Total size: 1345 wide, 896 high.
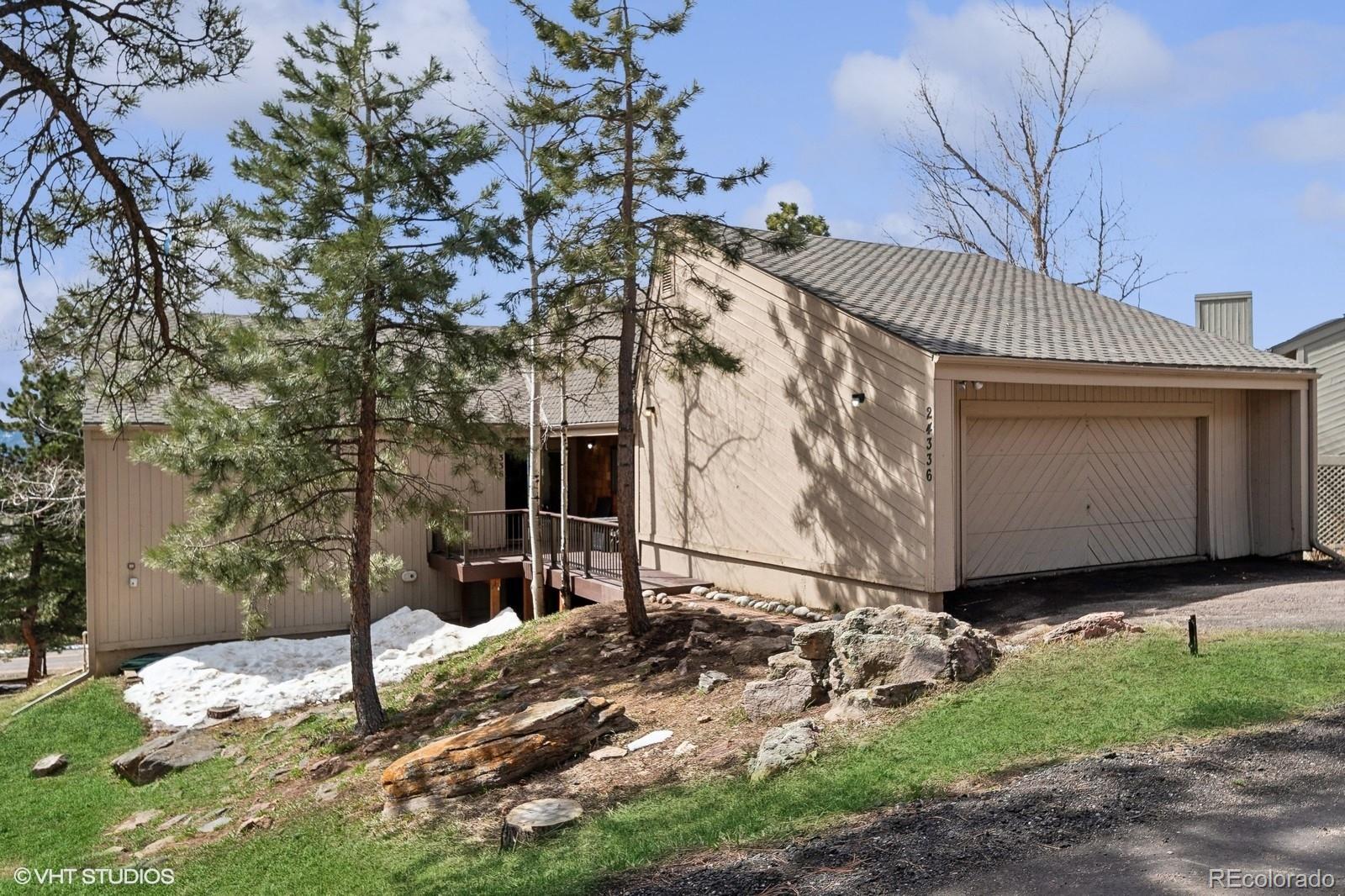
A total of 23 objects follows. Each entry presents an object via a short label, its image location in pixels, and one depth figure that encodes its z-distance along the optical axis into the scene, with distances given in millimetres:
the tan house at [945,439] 10812
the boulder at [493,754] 7746
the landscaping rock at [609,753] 7877
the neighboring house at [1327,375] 19484
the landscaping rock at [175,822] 9195
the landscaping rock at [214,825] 8781
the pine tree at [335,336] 9773
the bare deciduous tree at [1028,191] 24250
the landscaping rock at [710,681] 9156
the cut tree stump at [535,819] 6297
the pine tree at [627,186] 10773
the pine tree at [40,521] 21688
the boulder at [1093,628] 8484
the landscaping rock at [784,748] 6586
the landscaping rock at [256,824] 8430
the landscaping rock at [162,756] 11117
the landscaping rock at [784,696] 8016
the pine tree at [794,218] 26492
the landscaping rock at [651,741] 8008
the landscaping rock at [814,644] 8320
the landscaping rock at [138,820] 9391
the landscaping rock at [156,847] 8367
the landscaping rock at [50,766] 11875
